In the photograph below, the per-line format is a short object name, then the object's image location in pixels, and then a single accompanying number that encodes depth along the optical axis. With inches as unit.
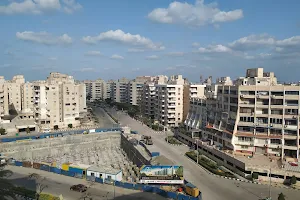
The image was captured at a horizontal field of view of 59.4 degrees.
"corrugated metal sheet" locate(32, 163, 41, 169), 1552.9
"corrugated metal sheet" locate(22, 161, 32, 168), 1582.7
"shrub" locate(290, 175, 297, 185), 1309.1
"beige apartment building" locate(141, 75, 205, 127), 2842.0
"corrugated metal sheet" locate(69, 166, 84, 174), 1440.8
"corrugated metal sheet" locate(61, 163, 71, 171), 1514.0
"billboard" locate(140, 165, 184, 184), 1291.8
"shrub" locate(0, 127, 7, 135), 2512.2
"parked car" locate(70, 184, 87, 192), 1219.9
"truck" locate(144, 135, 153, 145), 2146.9
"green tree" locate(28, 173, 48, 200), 1110.2
